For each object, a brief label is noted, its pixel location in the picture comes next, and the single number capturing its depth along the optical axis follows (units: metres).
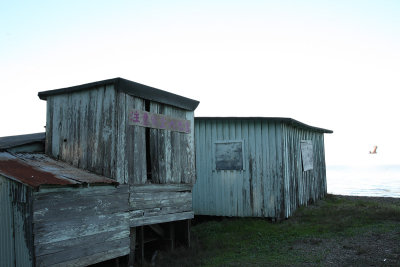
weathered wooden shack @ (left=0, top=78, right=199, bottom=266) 6.37
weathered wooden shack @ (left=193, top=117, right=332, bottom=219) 13.52
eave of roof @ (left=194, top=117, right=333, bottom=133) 13.50
